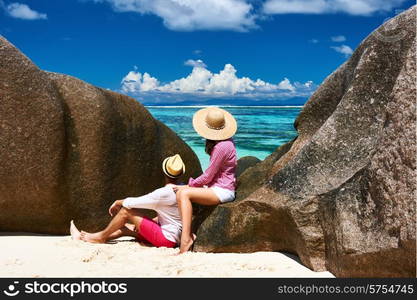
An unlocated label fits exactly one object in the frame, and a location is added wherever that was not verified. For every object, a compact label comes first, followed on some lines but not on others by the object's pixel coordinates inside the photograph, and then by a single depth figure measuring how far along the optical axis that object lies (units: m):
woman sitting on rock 5.38
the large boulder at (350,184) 3.61
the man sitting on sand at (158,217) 5.56
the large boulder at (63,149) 5.62
